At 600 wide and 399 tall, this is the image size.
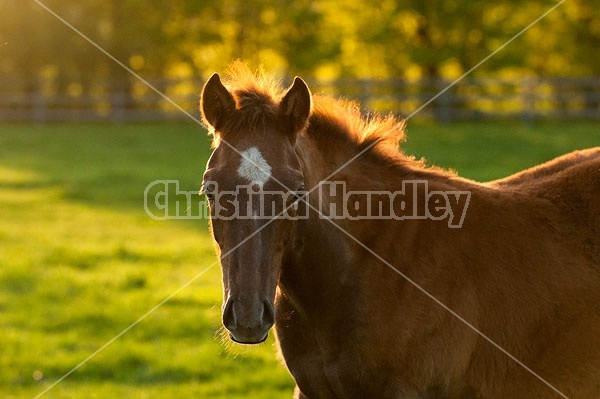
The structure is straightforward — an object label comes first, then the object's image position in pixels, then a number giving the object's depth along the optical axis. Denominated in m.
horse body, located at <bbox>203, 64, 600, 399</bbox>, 7.72
